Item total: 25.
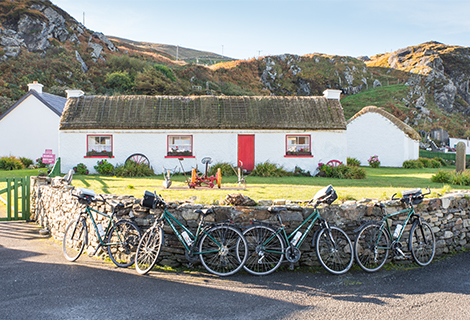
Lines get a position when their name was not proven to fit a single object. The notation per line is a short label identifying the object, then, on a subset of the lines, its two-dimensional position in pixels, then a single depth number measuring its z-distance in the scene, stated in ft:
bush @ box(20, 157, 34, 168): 72.43
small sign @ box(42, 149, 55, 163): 51.02
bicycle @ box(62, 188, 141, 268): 18.33
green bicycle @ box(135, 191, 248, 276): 17.20
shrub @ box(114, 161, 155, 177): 54.34
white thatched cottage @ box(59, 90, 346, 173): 58.49
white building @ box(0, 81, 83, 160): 75.97
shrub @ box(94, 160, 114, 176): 56.80
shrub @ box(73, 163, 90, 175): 57.36
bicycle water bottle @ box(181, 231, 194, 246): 17.39
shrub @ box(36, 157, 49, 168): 73.21
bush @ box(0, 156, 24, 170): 66.69
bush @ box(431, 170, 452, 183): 45.01
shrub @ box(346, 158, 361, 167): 73.77
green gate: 30.58
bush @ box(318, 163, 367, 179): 53.31
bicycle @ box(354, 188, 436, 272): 18.16
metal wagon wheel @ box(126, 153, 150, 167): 58.54
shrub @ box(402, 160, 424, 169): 78.59
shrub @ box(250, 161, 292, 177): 56.39
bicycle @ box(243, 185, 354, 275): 17.29
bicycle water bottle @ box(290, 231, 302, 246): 17.46
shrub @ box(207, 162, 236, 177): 55.46
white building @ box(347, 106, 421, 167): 80.84
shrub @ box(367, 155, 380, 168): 80.08
